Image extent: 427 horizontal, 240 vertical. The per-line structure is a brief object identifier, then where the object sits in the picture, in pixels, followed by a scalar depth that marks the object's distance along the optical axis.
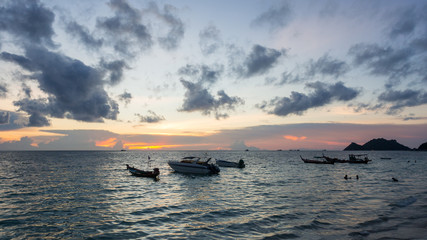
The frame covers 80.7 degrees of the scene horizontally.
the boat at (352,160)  97.62
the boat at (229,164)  82.12
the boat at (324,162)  95.04
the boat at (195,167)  56.91
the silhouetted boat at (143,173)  49.86
